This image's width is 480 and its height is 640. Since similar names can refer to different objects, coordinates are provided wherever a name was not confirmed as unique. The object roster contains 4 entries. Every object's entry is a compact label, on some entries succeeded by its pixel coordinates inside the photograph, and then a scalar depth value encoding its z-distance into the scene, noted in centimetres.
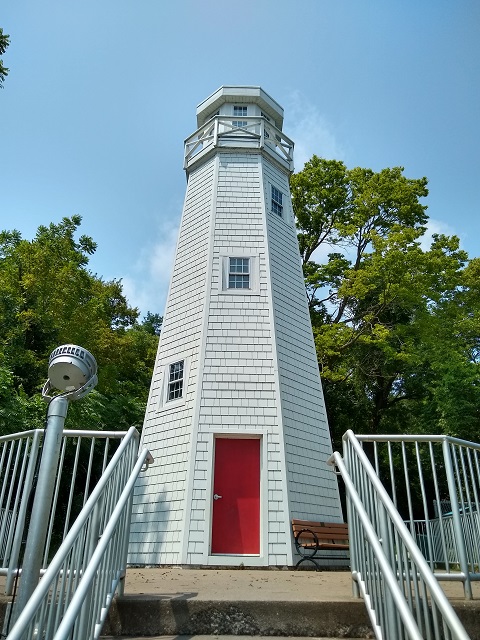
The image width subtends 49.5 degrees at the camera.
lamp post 294
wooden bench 759
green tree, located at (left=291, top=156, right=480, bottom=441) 1577
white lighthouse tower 789
